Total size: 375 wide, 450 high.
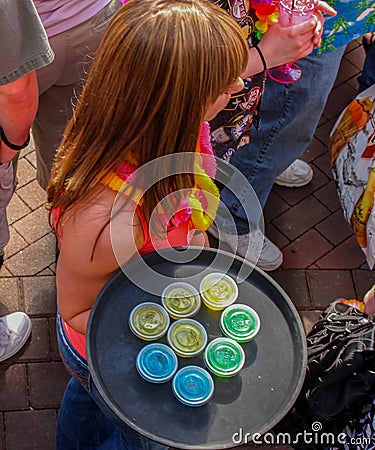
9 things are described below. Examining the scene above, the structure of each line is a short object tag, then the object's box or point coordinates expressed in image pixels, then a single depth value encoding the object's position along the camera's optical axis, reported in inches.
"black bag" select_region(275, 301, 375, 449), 66.7
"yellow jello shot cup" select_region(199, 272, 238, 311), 66.4
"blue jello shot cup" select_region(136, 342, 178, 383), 61.7
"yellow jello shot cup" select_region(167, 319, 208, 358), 64.1
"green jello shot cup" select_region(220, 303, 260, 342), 64.5
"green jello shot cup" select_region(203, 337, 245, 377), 62.7
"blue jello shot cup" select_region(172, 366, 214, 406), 60.6
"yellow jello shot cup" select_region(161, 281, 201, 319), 65.6
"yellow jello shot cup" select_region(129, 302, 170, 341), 64.1
